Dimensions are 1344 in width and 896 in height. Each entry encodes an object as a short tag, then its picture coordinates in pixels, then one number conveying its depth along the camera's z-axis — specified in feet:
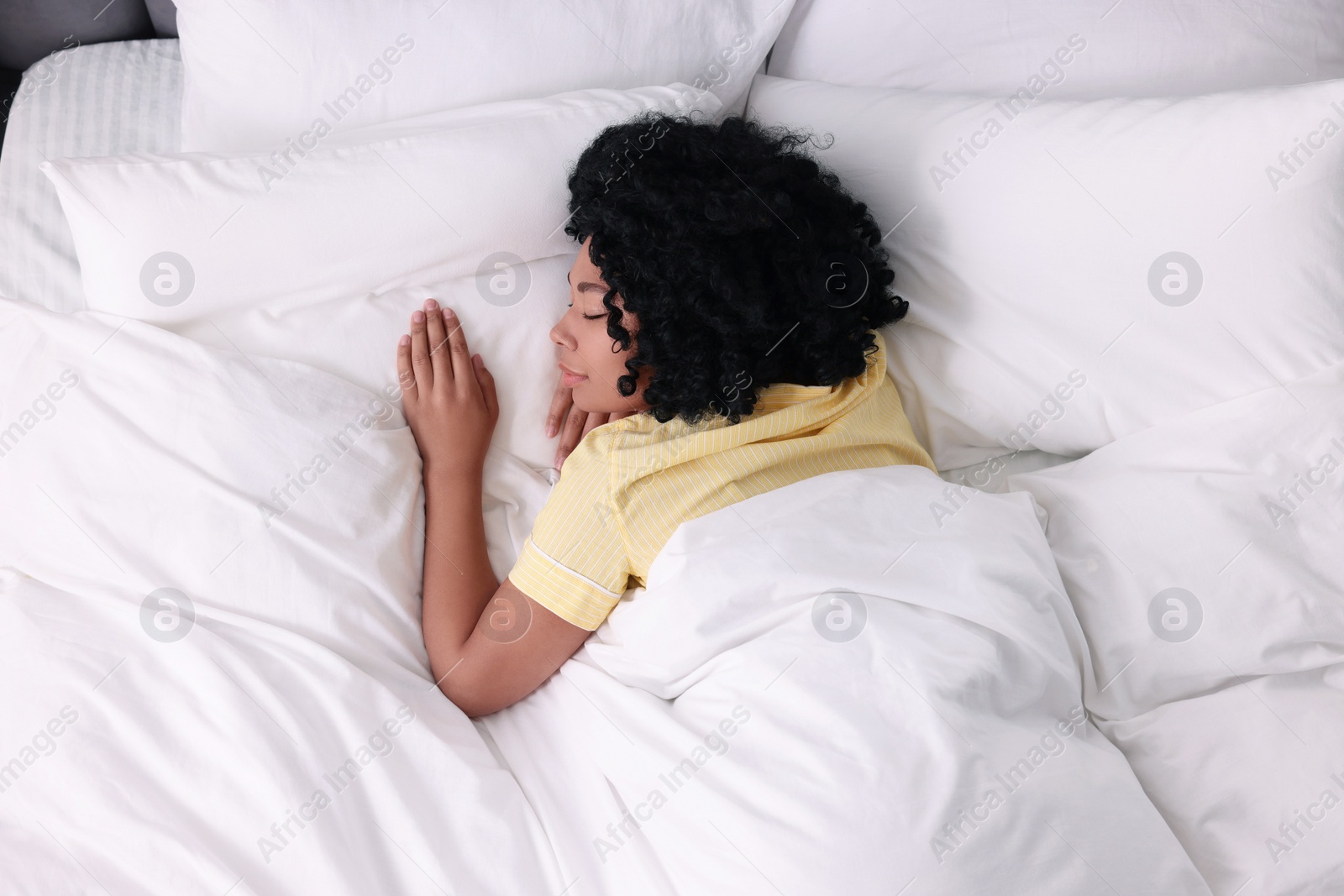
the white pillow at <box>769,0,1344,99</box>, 4.03
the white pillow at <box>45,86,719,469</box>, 3.22
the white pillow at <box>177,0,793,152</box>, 3.65
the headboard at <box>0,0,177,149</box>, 4.46
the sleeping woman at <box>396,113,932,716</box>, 3.18
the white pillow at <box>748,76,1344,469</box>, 3.34
